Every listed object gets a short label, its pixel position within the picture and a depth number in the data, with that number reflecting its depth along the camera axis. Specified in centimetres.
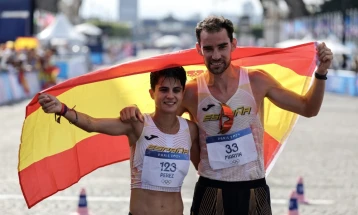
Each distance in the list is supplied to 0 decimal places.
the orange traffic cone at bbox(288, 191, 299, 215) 1094
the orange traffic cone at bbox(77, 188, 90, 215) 1102
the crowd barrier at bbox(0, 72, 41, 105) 3547
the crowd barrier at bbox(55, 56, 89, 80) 5766
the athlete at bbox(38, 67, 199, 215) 668
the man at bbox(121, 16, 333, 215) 676
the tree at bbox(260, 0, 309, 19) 9432
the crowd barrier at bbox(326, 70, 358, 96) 4544
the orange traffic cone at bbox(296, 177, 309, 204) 1258
